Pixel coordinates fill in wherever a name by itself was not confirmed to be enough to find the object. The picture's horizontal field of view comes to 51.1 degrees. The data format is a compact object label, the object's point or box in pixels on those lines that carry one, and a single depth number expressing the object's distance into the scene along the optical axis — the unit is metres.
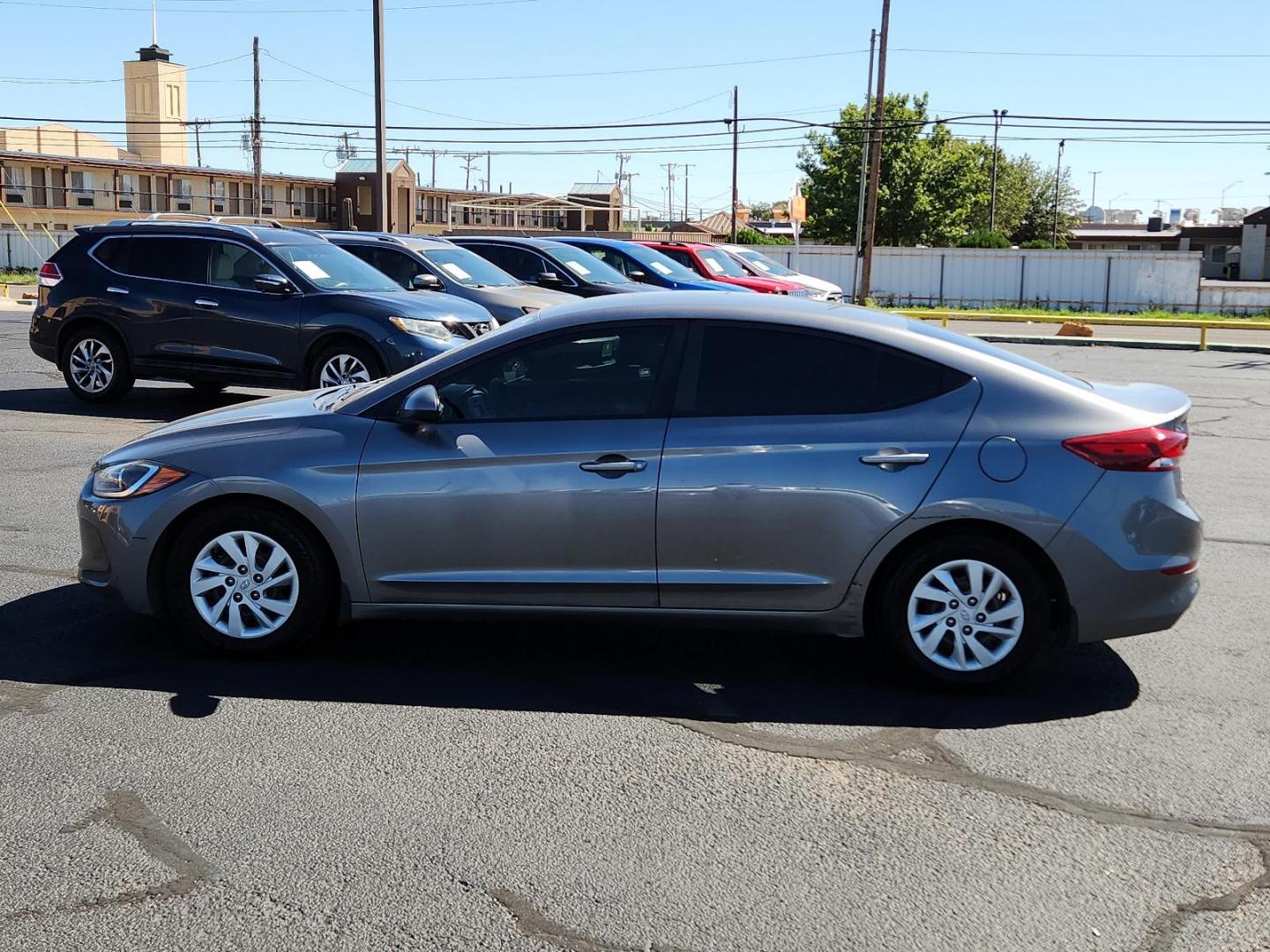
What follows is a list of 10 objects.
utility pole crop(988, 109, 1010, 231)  76.88
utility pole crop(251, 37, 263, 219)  52.94
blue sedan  21.02
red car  23.50
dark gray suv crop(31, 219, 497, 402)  12.23
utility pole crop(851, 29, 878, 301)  45.25
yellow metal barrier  32.65
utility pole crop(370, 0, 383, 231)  28.95
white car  25.14
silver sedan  5.18
